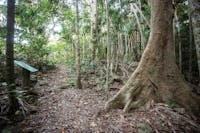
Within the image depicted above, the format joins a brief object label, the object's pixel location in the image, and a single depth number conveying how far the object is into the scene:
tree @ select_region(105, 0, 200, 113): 2.45
